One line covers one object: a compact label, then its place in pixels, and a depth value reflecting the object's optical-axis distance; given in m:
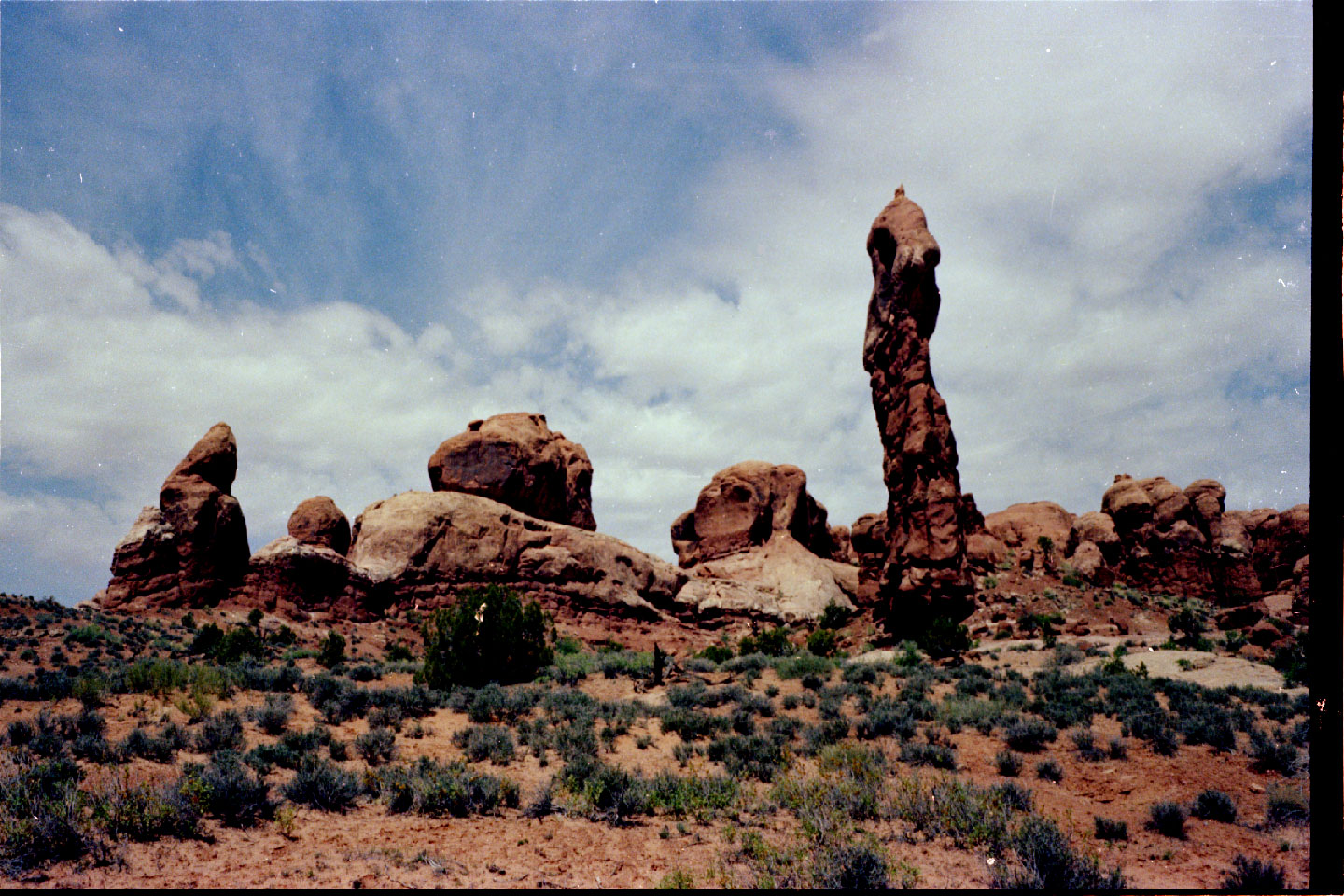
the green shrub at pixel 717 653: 26.83
